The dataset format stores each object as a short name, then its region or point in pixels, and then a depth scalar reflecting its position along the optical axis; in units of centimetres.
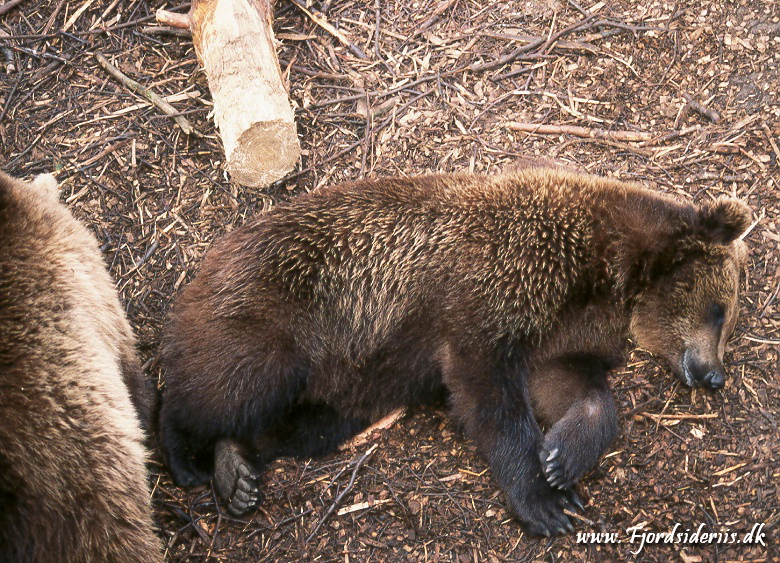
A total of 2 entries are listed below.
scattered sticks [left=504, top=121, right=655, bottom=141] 684
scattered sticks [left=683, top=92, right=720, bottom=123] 680
